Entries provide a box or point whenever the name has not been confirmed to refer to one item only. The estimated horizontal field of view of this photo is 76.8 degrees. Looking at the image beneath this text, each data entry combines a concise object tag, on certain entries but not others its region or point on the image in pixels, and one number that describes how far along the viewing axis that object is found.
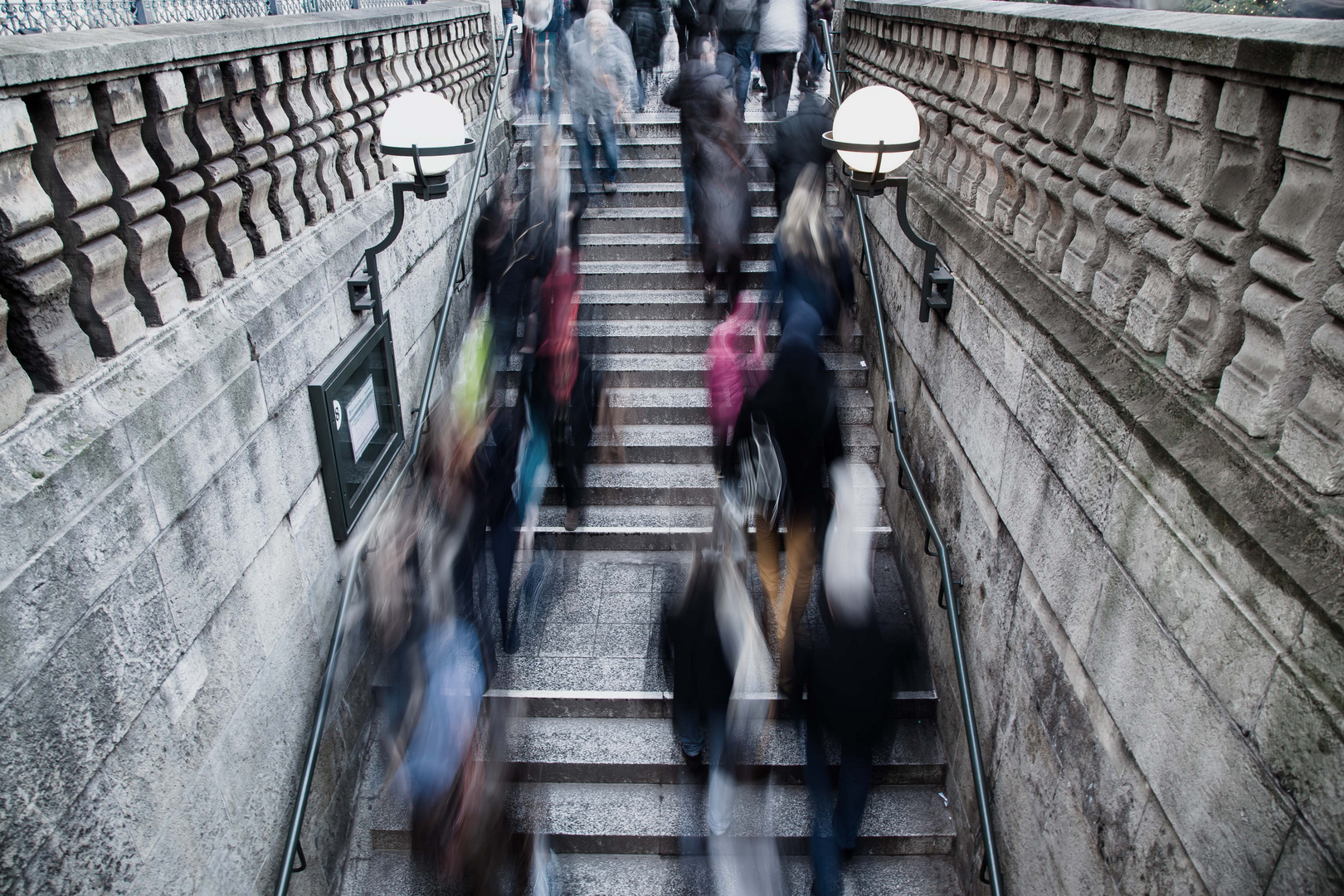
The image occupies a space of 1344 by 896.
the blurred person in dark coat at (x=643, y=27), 9.59
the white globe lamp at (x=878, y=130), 3.88
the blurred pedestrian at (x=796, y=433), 4.05
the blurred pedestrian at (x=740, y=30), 8.59
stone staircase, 4.29
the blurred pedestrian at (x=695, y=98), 6.53
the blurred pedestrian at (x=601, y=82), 7.42
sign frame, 4.16
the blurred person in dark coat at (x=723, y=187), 6.45
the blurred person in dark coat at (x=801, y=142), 6.17
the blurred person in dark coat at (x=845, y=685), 3.44
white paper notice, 4.54
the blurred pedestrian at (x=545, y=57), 8.77
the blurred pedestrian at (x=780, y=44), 8.04
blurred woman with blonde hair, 5.14
